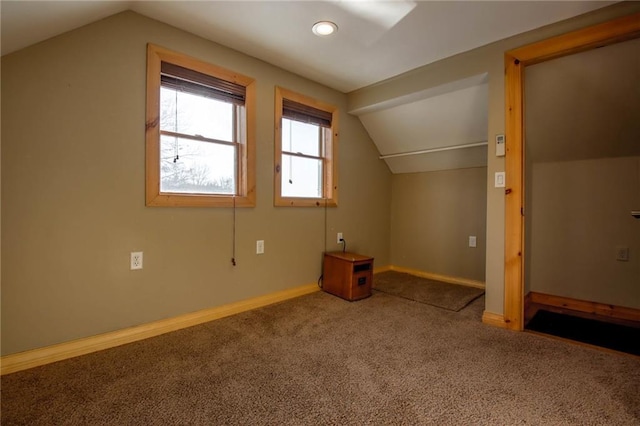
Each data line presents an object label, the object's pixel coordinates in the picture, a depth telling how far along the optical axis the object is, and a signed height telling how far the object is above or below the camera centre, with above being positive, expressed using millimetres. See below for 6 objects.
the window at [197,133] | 2035 +607
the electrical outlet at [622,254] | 2490 -340
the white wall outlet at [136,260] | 1948 -315
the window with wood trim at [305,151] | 2791 +632
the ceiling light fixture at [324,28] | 2043 +1301
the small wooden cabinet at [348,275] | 2771 -607
